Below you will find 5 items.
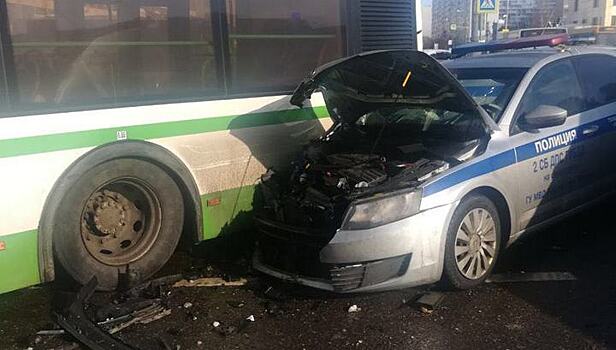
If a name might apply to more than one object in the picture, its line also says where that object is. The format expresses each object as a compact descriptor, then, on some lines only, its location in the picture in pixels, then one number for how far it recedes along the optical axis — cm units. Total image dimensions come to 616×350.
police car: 405
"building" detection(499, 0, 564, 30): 7019
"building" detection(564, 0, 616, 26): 7131
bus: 399
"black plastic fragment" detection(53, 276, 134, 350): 364
